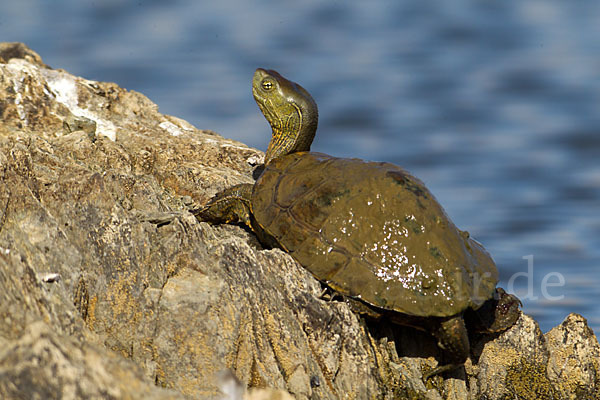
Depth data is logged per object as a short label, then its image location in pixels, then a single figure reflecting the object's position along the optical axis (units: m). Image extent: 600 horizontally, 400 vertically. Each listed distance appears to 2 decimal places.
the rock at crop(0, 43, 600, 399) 7.99
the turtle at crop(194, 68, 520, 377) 9.06
